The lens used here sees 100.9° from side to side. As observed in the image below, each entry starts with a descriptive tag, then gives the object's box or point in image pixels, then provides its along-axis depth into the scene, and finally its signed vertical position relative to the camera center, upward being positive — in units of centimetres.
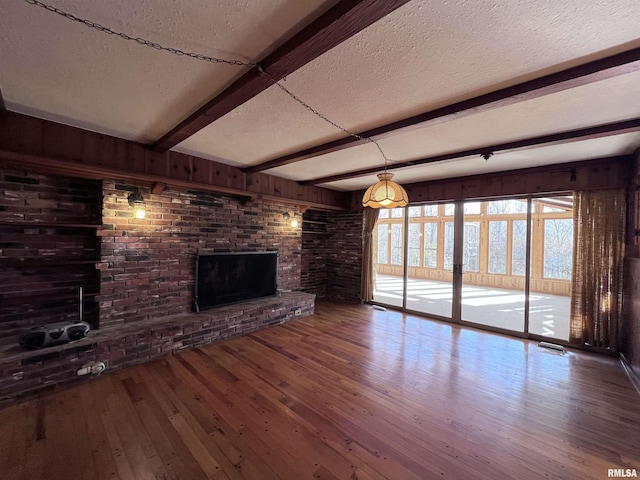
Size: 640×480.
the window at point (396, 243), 822 -12
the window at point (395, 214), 736 +76
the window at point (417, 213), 786 +80
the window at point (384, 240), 796 -3
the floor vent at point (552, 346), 350 -142
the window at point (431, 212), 759 +84
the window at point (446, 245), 762 -14
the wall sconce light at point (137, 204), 321 +38
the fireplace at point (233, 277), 396 -67
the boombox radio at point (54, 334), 246 -97
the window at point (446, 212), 741 +80
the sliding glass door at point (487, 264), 465 -55
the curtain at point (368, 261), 584 -49
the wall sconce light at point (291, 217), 515 +41
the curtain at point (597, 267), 332 -31
